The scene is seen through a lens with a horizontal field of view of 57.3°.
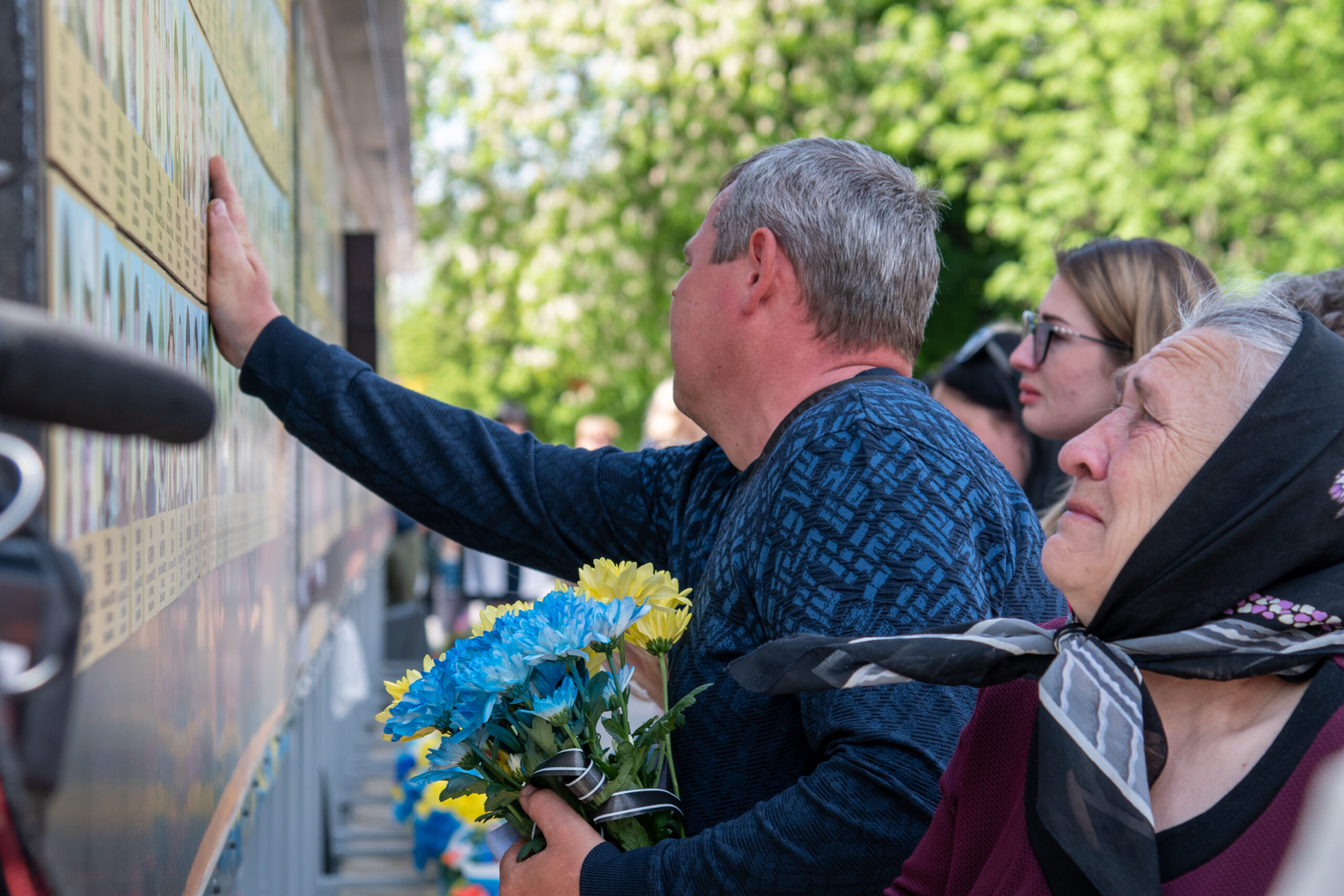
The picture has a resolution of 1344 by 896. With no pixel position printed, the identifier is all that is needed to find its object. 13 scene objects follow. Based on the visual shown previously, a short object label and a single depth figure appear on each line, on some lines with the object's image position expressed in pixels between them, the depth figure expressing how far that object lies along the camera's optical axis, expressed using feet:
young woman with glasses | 10.56
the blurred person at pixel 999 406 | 12.96
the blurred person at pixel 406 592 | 35.35
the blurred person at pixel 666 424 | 19.11
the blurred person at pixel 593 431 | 29.25
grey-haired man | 5.48
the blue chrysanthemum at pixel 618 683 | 5.86
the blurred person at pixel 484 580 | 32.48
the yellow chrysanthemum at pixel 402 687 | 5.70
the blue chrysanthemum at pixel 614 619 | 5.53
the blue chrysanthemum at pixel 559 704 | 5.51
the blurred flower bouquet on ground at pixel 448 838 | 15.52
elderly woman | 4.54
